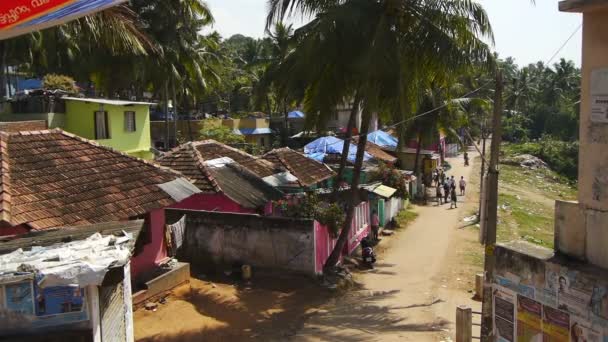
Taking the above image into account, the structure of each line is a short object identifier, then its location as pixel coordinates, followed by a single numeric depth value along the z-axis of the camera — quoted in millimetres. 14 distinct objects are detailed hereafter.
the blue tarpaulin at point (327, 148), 28266
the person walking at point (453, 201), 28877
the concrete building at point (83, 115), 22453
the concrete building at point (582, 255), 5699
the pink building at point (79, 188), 9094
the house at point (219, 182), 14969
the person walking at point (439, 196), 30877
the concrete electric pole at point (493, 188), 9672
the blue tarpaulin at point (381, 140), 35562
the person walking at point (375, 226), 19375
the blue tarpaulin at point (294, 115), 50062
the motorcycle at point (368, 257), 16094
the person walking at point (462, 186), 33875
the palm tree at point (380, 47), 12563
